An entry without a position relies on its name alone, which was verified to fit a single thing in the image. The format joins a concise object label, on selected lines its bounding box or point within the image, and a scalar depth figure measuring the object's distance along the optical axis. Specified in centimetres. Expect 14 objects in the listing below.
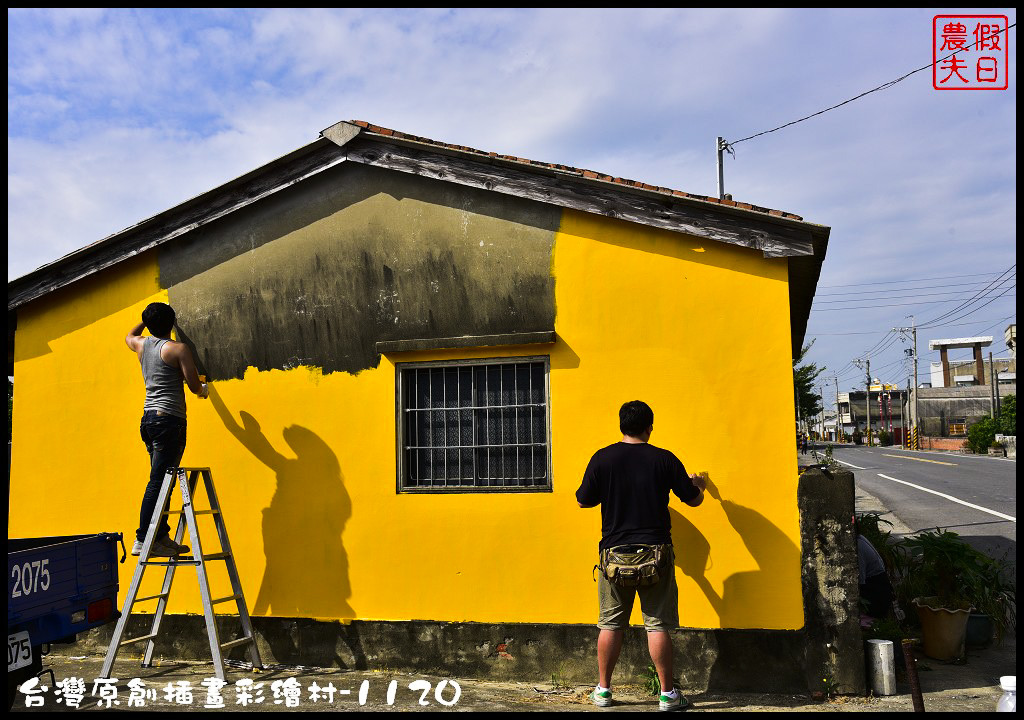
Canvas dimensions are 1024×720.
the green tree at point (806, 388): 4522
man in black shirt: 503
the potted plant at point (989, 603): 664
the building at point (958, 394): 6153
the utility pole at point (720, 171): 1627
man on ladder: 602
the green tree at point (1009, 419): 4009
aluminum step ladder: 570
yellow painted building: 557
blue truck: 461
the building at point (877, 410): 7856
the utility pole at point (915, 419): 5782
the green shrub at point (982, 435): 4044
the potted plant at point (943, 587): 626
